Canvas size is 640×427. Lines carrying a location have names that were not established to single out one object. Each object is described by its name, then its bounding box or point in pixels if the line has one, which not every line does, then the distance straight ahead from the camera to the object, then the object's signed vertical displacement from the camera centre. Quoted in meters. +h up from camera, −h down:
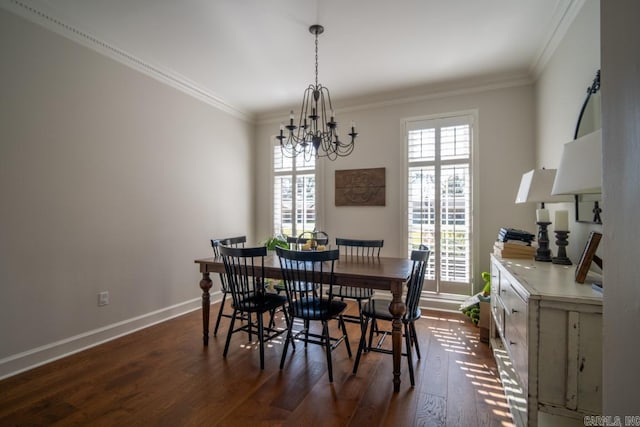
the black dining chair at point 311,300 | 2.18 -0.74
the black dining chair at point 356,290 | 2.87 -0.83
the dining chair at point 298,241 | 3.25 -0.38
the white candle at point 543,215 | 2.17 -0.06
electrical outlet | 2.82 -0.85
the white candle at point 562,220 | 2.01 -0.09
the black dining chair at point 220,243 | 2.92 -0.39
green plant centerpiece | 3.35 -0.40
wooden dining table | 2.10 -0.53
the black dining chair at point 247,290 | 2.38 -0.71
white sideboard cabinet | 1.26 -0.62
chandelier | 2.59 +0.87
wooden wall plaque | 4.11 +0.29
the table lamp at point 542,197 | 2.11 +0.07
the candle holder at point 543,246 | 2.13 -0.28
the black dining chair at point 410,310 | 2.19 -0.81
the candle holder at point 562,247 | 2.01 -0.27
